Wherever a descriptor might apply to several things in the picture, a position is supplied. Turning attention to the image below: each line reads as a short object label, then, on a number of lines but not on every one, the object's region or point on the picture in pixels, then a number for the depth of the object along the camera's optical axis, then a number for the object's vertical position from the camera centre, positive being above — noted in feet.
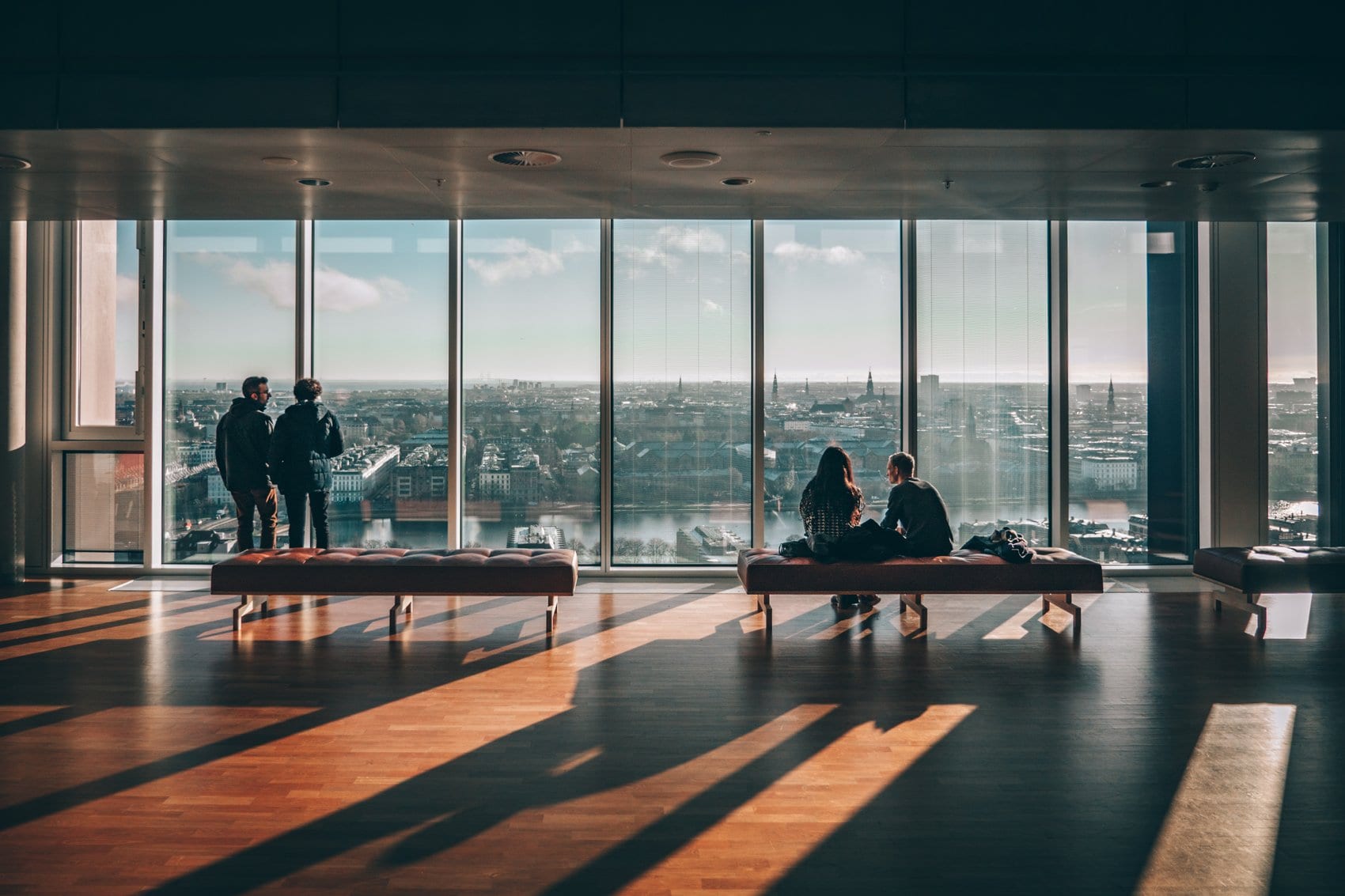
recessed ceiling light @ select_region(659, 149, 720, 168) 18.93 +5.69
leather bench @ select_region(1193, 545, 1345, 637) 21.36 -2.52
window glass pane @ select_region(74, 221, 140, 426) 27.73 +3.49
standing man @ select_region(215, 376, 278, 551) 25.00 +0.05
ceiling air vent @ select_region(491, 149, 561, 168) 18.79 +5.67
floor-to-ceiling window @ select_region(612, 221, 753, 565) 28.12 +1.87
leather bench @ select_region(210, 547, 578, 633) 20.80 -2.48
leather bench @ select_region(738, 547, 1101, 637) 20.80 -2.50
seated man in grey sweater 21.77 -1.26
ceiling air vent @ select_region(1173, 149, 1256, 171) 19.06 +5.71
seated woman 21.89 -0.98
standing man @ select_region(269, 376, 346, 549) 24.86 +0.17
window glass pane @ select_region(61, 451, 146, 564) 27.91 -1.44
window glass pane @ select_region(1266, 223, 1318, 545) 28.27 +2.30
